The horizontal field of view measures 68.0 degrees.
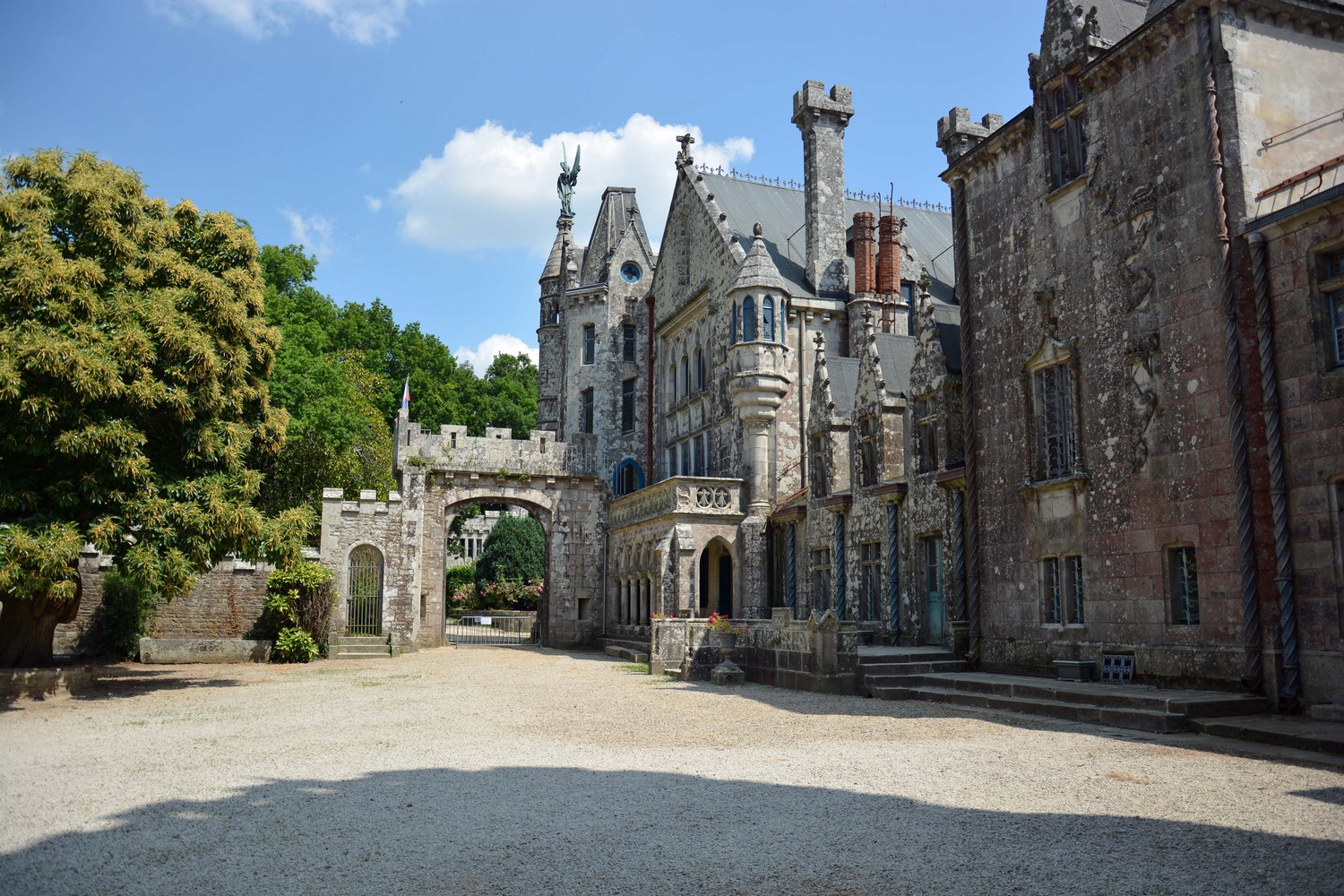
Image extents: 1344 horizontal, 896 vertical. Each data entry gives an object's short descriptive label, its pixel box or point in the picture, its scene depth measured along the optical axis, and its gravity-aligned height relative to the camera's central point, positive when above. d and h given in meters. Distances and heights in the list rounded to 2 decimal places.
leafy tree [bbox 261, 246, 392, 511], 33.97 +5.94
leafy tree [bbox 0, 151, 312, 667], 15.99 +3.07
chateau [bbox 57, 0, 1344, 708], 13.08 +3.10
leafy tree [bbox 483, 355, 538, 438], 60.47 +11.27
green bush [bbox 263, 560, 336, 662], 26.84 -0.74
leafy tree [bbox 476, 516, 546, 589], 56.91 +1.14
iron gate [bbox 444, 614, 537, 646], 40.59 -2.67
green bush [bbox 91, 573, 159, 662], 25.58 -1.13
